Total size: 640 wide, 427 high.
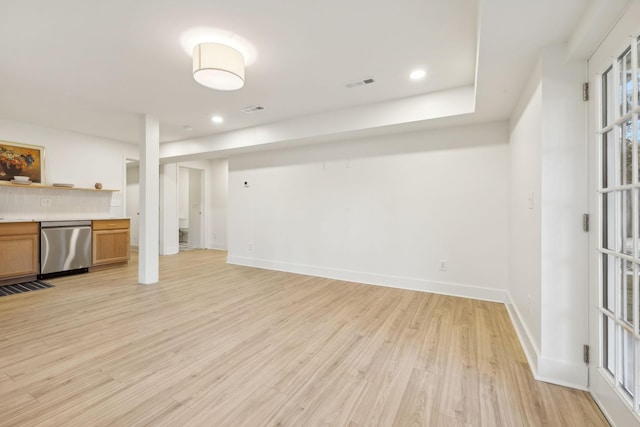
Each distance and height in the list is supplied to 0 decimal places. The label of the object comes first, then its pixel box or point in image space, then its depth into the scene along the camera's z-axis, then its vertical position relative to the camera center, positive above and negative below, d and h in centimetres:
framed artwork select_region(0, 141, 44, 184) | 414 +83
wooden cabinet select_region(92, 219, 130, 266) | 469 -52
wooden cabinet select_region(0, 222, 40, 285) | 371 -56
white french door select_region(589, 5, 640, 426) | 127 -4
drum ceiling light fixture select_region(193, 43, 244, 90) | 217 +124
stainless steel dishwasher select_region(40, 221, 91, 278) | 411 -55
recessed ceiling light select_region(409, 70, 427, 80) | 273 +145
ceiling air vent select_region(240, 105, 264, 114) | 369 +148
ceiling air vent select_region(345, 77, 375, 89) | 288 +146
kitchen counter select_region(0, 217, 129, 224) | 373 -10
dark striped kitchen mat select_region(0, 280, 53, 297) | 349 -104
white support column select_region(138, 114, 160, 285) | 391 +13
